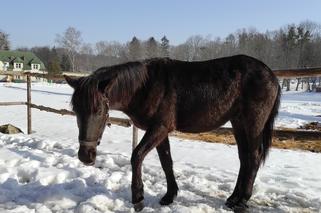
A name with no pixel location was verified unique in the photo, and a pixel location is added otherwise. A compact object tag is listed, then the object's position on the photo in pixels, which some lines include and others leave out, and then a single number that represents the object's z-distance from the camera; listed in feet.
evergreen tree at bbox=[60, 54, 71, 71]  245.45
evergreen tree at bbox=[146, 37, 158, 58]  256.97
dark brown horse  11.69
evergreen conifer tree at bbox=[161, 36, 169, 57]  288.67
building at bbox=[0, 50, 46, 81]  271.49
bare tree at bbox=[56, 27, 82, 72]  238.52
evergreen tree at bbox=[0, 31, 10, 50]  302.45
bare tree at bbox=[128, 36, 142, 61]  249.86
